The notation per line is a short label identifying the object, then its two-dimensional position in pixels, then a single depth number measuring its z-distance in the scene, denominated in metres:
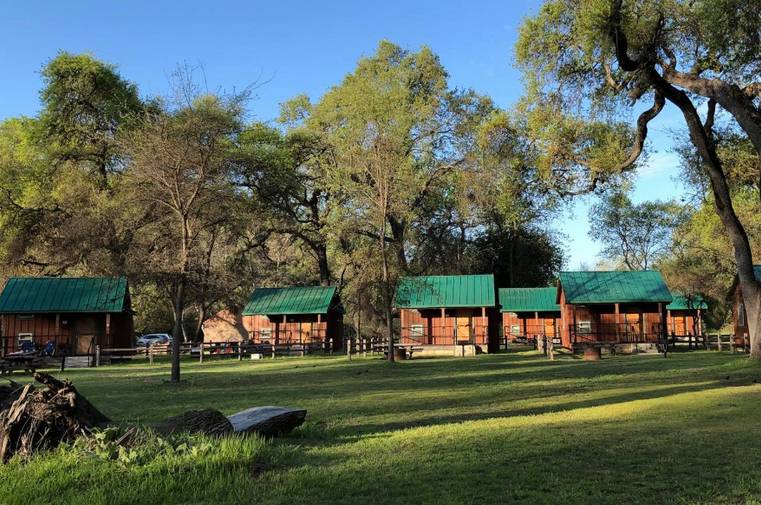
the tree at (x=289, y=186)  47.56
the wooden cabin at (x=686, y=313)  52.47
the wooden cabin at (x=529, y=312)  51.66
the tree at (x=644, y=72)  19.64
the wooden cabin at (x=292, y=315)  46.00
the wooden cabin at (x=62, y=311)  38.25
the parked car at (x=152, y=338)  63.01
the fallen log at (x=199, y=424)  8.62
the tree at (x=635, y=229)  71.19
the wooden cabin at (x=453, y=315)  43.03
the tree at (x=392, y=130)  35.25
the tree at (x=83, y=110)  43.88
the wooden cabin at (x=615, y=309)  41.78
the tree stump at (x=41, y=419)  7.95
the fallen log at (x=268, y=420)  9.52
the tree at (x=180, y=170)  21.86
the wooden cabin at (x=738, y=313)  41.23
